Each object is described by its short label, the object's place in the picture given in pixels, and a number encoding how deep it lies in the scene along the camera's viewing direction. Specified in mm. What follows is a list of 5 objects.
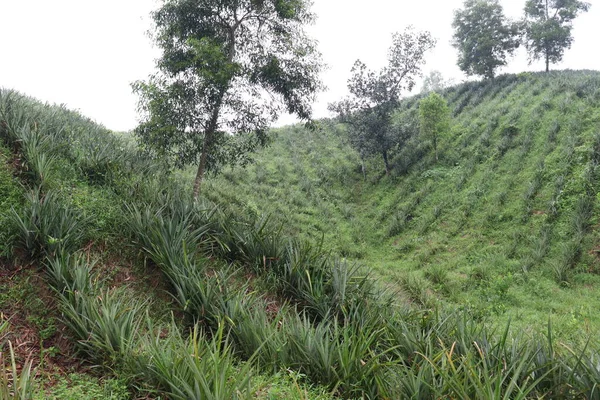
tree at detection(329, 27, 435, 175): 22344
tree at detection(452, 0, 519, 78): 30322
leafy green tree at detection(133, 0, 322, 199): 9516
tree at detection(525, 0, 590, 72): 29438
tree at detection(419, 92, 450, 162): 21266
